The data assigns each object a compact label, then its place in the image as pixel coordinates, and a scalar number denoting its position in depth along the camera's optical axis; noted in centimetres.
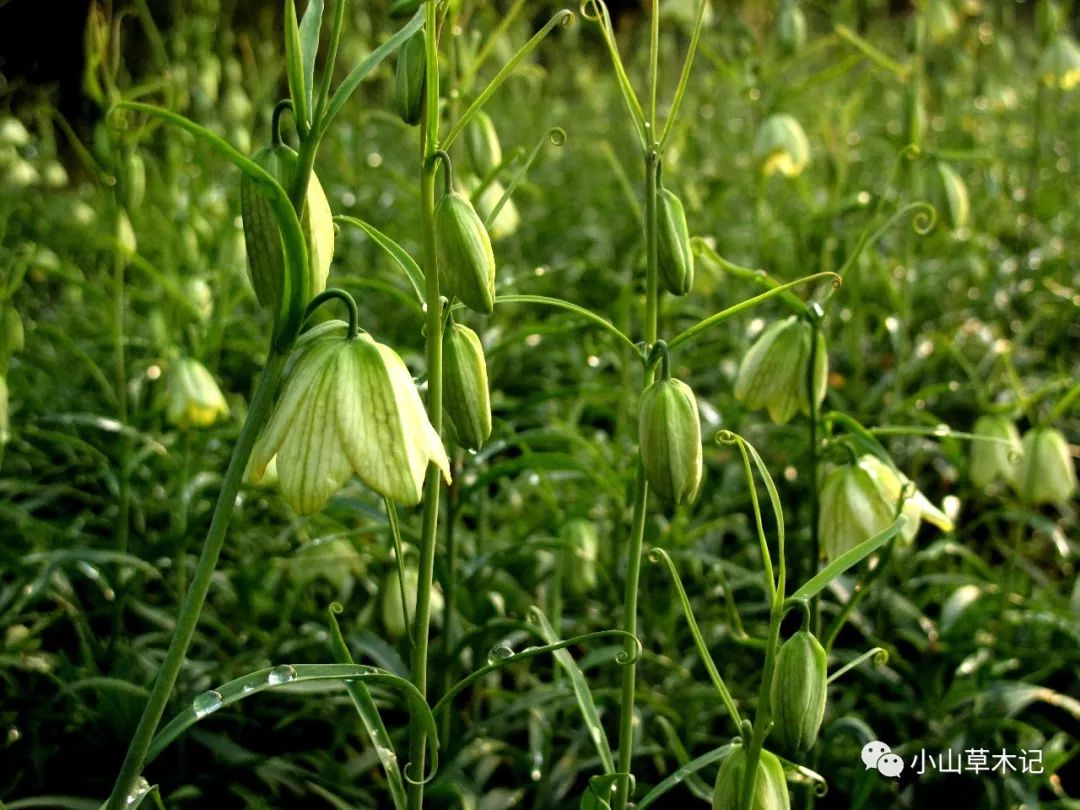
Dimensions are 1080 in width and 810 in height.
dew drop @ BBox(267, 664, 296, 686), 22
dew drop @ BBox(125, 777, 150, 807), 22
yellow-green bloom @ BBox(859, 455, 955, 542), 30
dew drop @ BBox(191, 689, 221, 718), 21
